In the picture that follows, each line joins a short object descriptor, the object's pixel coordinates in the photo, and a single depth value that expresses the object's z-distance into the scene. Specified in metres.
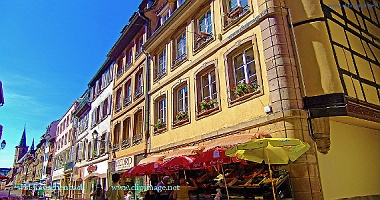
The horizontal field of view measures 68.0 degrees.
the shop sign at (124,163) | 15.32
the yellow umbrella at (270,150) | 6.00
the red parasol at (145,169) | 10.13
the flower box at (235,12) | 9.26
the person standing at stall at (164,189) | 10.27
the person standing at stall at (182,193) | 8.55
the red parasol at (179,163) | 8.30
